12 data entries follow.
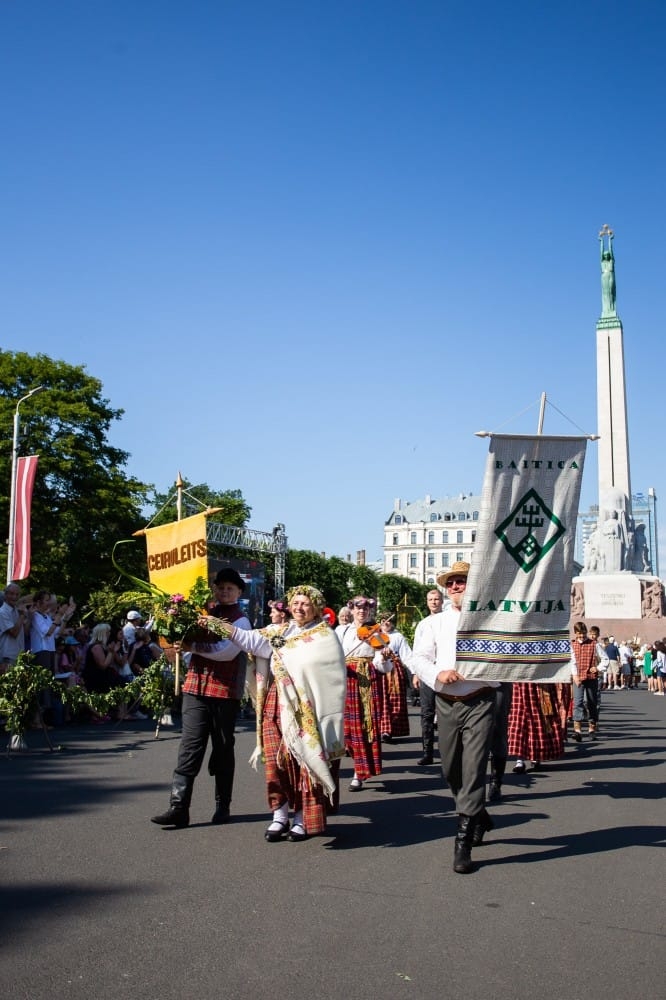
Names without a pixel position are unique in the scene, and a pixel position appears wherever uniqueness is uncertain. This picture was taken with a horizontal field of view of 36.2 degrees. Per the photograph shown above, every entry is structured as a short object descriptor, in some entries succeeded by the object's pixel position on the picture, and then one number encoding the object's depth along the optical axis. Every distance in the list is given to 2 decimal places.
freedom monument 42.75
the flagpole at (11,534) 18.88
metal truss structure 38.94
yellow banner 7.88
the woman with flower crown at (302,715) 6.88
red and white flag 18.91
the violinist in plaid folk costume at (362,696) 9.63
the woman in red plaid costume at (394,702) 13.07
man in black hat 7.29
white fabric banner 6.75
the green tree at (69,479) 34.66
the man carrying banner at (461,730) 6.25
